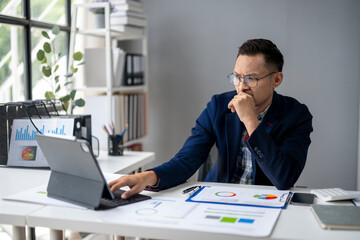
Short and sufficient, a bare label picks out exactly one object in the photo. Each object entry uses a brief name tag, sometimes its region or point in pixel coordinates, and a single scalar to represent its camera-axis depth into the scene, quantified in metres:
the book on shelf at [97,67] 3.25
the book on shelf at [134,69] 3.33
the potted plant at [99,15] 3.21
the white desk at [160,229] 1.10
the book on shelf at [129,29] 3.28
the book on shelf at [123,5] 3.24
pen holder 2.59
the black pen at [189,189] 1.53
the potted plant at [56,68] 2.54
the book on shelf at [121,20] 3.26
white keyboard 1.45
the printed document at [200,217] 1.14
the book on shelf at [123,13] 3.24
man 1.62
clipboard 1.38
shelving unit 3.05
